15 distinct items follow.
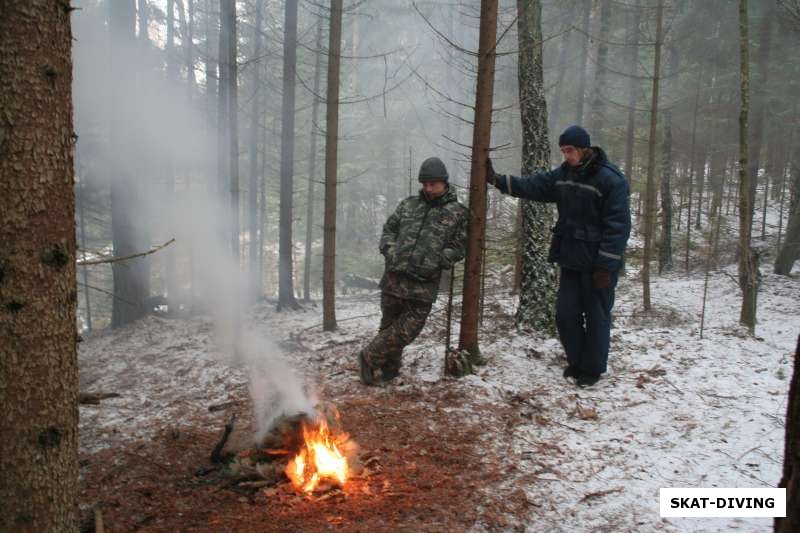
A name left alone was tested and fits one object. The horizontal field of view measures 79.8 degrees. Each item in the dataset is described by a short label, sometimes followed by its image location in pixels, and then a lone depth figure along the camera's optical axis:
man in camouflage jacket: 5.80
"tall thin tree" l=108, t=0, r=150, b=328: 13.54
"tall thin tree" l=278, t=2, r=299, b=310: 14.09
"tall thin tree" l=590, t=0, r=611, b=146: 15.50
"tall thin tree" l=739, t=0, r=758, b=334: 7.65
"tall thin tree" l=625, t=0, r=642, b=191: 13.89
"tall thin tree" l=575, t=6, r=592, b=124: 17.48
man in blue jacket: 5.20
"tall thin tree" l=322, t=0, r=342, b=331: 9.31
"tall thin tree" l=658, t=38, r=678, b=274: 16.53
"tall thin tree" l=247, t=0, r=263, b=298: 22.55
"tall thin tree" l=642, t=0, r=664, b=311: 9.71
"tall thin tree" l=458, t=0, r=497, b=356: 5.67
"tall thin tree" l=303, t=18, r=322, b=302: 20.42
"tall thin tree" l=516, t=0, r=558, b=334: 7.08
